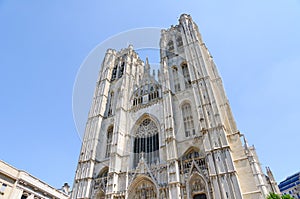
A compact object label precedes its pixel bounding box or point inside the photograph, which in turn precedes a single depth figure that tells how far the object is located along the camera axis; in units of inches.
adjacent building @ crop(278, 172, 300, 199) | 2393.6
